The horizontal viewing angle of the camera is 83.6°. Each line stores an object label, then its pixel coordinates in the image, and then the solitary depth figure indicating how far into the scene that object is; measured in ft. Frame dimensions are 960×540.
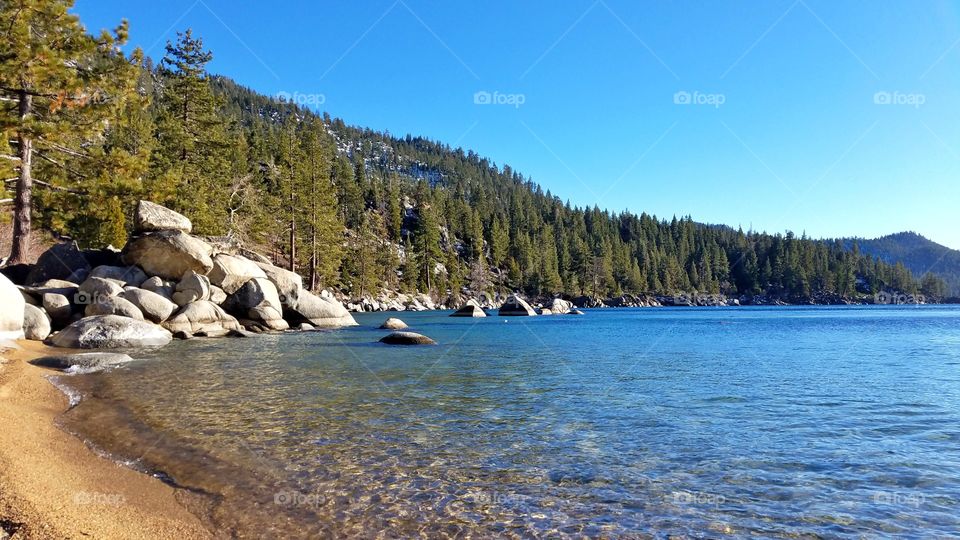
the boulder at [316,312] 117.50
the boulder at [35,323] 63.62
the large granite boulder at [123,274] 84.74
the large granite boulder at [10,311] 53.98
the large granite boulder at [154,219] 89.51
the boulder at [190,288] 90.02
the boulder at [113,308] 72.58
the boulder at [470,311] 195.72
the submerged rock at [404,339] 86.22
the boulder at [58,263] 83.25
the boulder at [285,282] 113.50
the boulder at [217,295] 97.52
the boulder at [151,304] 78.84
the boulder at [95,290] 74.84
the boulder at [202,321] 85.71
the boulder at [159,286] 85.61
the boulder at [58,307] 72.18
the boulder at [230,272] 97.86
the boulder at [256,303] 102.63
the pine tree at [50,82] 66.08
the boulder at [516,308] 222.89
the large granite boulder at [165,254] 88.99
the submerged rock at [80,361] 48.14
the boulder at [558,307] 255.29
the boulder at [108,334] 62.28
